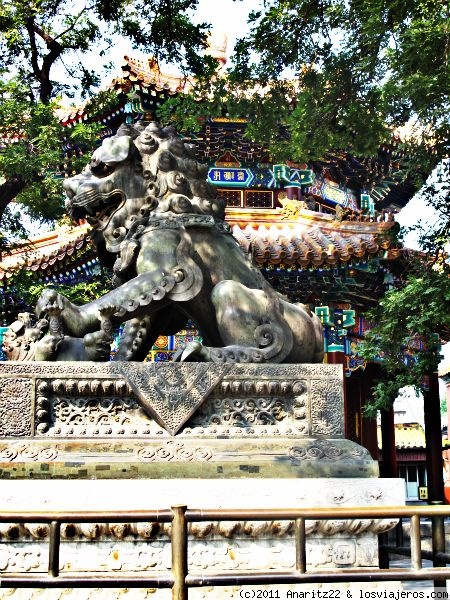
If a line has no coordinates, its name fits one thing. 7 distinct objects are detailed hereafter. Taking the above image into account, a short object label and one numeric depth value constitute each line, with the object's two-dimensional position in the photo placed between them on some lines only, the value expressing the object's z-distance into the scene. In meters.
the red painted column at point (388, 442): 20.50
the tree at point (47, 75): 11.03
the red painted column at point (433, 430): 18.83
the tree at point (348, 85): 8.72
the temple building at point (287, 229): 16.05
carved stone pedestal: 4.45
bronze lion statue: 4.87
